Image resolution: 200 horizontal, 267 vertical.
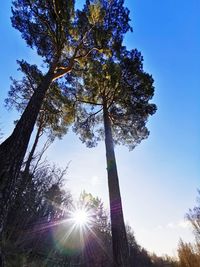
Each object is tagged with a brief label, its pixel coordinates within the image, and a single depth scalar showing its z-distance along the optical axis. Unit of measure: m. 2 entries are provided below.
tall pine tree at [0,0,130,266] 6.27
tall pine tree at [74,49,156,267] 7.54
